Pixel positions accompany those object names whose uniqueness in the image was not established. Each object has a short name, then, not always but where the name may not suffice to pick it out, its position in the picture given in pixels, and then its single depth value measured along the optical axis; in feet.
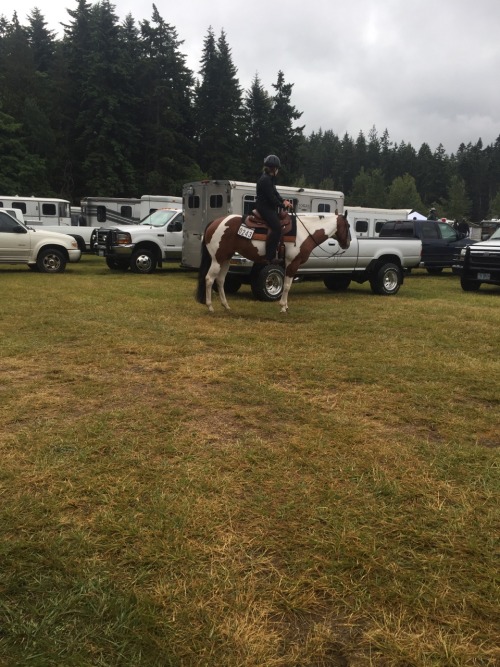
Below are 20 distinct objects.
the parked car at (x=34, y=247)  51.96
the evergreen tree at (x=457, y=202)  337.11
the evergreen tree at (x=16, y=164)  147.13
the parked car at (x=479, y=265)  45.32
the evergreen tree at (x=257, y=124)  213.75
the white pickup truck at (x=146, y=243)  56.85
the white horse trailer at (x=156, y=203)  85.87
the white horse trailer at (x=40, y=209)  78.74
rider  29.60
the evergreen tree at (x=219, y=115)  187.32
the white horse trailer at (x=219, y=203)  46.50
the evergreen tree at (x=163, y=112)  168.86
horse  30.27
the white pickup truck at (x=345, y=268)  37.06
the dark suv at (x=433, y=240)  62.75
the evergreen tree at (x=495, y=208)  349.84
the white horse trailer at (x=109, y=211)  95.09
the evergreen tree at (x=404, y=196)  319.68
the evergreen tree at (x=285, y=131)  215.72
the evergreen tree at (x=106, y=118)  158.30
